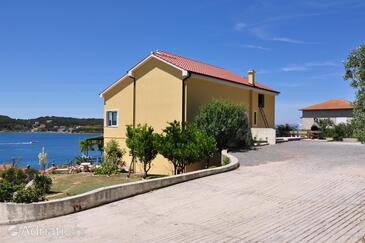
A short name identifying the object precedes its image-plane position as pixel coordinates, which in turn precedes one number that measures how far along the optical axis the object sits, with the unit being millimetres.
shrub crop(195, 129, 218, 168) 19188
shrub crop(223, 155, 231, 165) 18711
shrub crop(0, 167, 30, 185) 17719
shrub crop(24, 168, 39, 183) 18159
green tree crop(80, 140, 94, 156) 33734
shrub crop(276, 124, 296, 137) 41438
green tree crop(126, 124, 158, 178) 20719
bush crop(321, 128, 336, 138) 39662
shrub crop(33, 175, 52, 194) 16023
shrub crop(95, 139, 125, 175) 25391
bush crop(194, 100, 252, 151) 23156
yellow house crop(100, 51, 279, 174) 24906
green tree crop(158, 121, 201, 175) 18672
